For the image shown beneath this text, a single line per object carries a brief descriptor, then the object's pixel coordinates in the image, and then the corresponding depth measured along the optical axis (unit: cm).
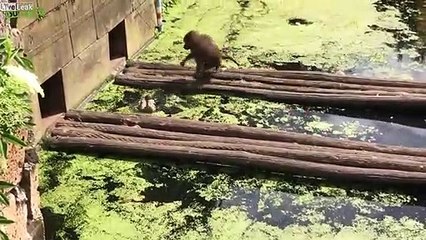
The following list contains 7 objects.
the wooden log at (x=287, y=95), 572
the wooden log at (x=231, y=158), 460
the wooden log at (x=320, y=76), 596
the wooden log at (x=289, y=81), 593
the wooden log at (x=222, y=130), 491
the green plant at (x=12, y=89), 254
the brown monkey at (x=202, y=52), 620
